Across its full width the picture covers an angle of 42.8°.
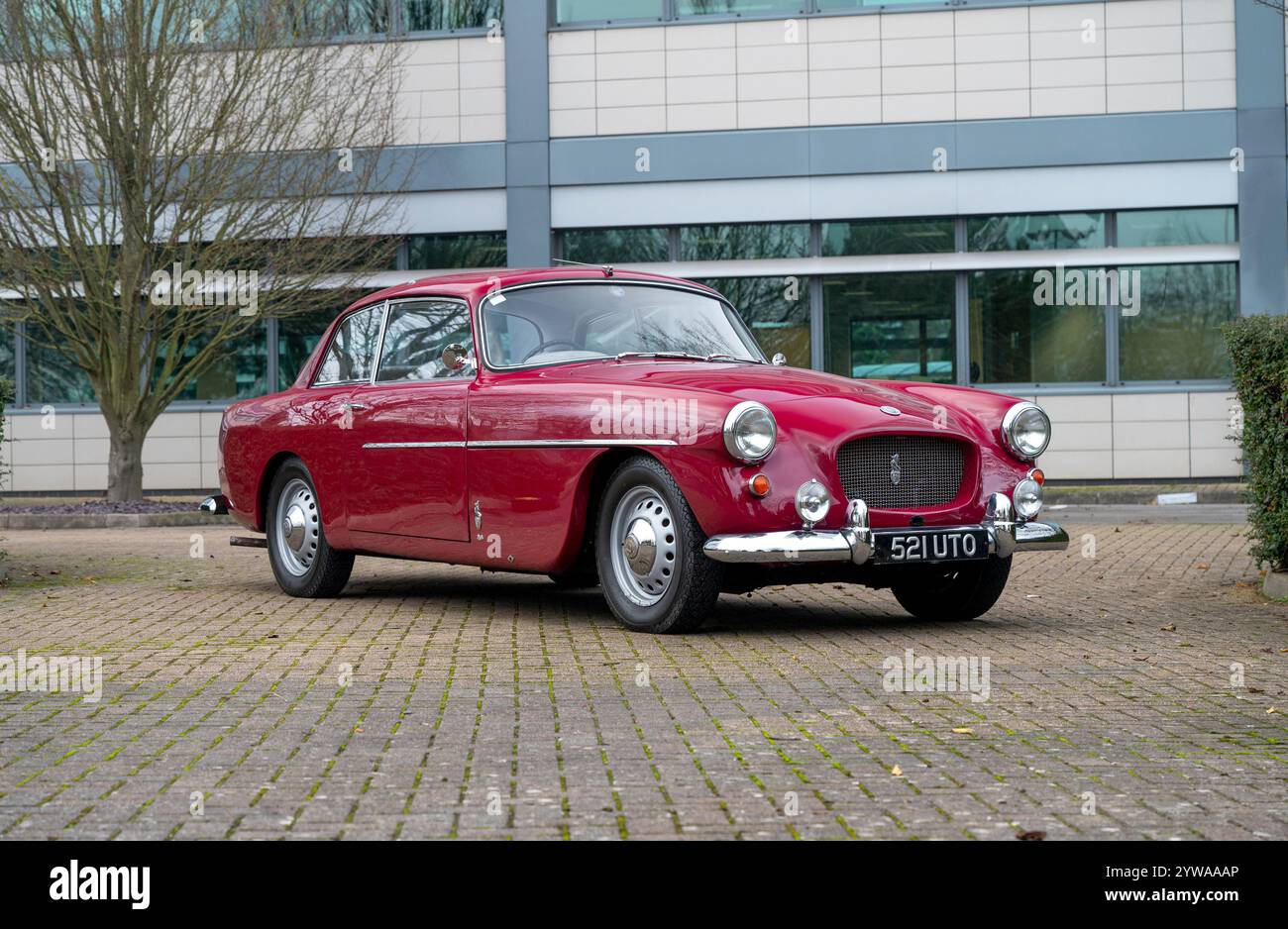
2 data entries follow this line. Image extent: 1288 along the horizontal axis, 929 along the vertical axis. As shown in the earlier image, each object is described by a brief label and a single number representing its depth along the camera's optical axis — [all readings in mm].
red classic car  7121
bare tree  17453
